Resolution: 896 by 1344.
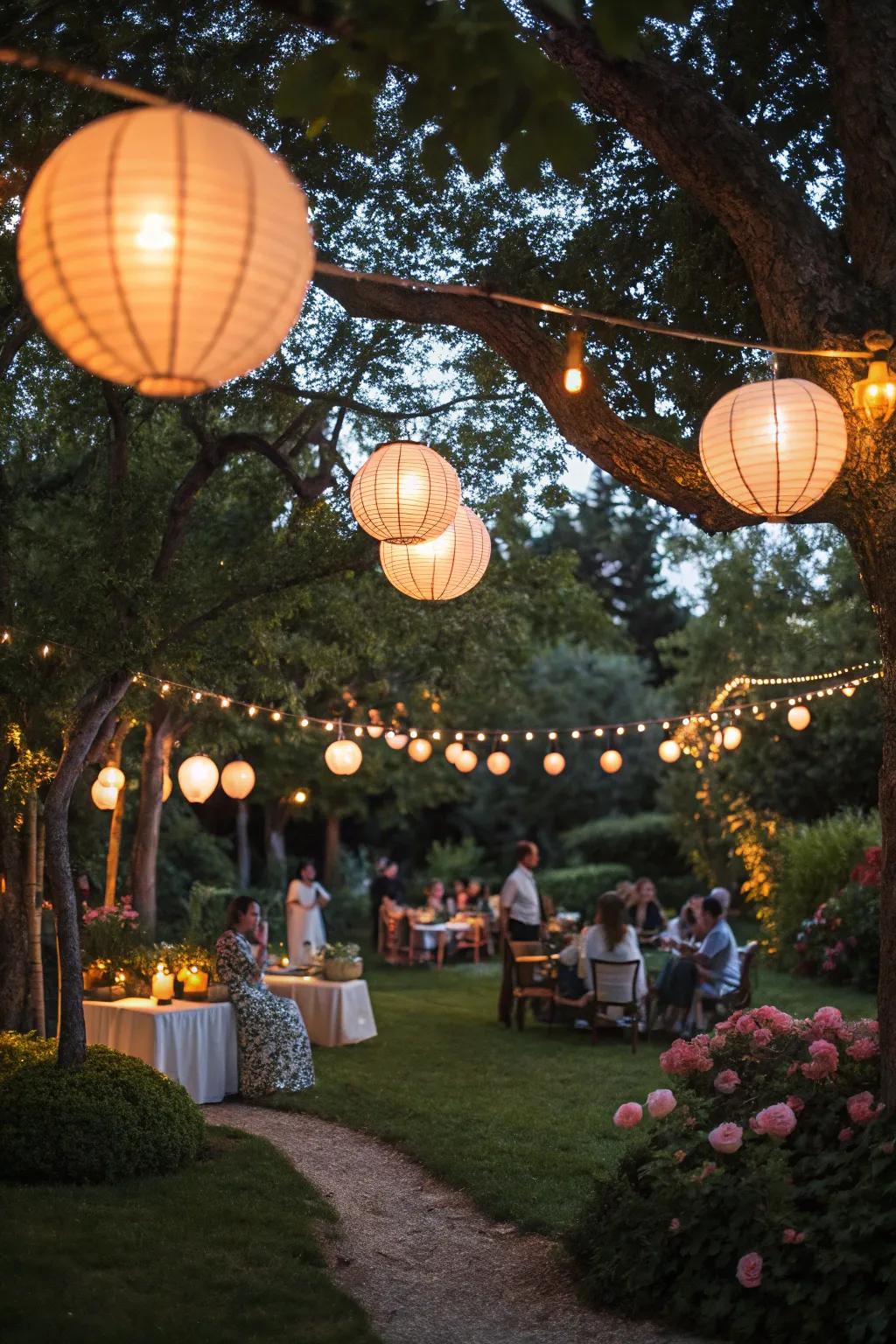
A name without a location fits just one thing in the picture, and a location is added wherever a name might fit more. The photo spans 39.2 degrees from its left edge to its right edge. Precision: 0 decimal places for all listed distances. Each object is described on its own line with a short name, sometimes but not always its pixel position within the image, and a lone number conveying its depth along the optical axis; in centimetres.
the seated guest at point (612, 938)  1145
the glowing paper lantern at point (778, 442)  427
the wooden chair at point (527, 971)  1241
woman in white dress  1574
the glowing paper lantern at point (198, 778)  1024
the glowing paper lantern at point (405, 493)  554
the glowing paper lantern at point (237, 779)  1105
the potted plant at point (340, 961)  1148
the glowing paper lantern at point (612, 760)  1330
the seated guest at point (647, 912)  1552
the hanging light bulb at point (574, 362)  517
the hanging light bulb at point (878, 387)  482
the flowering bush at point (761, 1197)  442
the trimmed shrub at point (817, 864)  1683
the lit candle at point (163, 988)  937
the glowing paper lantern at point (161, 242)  258
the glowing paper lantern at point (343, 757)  1012
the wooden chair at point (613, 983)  1150
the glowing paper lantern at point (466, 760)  1364
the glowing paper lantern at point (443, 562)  653
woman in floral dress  941
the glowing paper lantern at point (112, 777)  1156
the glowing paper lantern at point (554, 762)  1377
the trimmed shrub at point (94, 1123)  653
